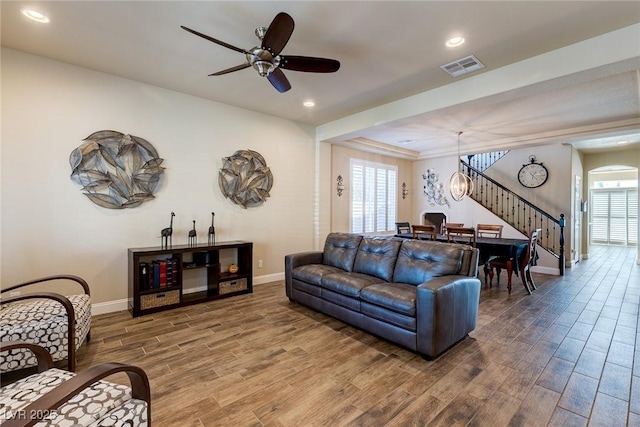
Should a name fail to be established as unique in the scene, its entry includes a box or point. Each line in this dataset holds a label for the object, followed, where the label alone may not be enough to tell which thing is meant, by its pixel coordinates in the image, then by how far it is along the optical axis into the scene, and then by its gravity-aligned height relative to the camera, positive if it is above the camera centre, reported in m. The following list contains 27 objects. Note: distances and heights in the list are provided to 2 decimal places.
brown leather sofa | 2.59 -0.83
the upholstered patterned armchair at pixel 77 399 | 1.08 -0.88
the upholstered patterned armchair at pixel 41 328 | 2.17 -0.94
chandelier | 6.16 +0.56
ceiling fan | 2.23 +1.35
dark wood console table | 3.68 -0.94
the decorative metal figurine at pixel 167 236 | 4.08 -0.39
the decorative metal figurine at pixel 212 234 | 4.51 -0.40
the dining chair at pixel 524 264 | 4.68 -0.90
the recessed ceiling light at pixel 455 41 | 2.86 +1.72
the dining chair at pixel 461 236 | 4.62 -0.44
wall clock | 6.91 +0.90
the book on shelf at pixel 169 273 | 3.91 -0.87
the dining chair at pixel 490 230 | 5.81 -0.41
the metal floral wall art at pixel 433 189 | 8.20 +0.61
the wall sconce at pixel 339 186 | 6.57 +0.54
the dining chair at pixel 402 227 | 6.87 -0.41
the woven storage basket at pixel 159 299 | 3.68 -1.19
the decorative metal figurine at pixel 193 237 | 4.38 -0.43
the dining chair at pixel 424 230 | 4.91 -0.35
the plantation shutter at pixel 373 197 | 6.96 +0.34
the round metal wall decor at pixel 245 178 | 4.78 +0.53
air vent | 3.26 +1.70
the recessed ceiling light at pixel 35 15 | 2.55 +1.75
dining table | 4.70 -0.67
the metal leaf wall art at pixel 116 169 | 3.57 +0.52
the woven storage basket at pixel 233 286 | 4.38 -1.20
